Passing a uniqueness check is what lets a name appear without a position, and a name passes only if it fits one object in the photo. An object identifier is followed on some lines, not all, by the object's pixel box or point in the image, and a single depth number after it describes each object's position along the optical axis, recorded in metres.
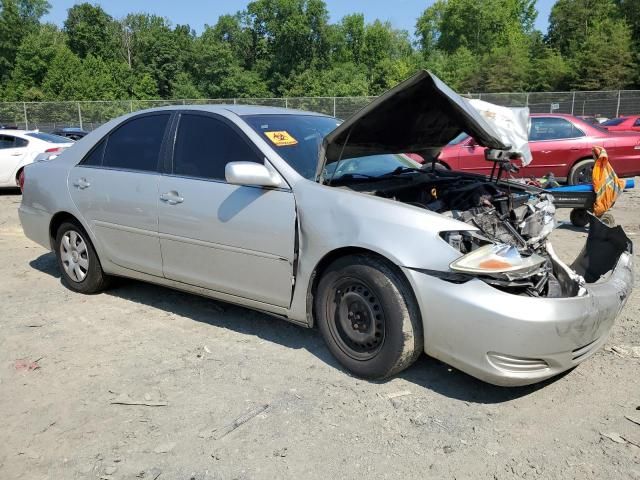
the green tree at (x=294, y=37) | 68.75
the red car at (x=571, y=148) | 10.99
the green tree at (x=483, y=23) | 74.12
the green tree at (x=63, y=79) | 50.44
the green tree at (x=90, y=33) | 73.19
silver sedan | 3.07
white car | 12.39
